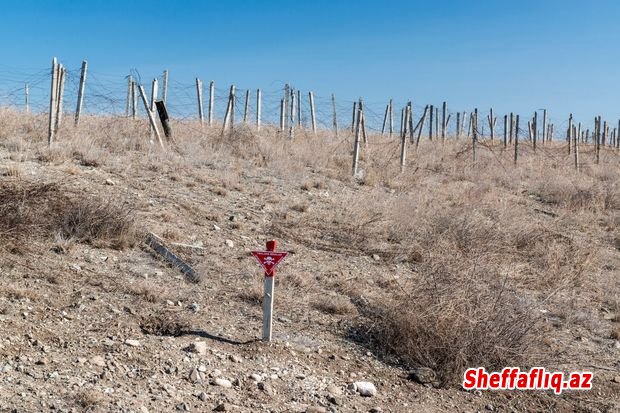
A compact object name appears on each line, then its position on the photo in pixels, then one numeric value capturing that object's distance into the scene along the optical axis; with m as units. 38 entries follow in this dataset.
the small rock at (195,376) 4.89
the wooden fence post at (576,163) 22.12
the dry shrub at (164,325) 5.66
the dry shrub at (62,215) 7.08
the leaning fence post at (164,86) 24.34
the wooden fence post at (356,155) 15.82
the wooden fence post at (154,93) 15.53
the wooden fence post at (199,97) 25.22
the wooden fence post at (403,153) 16.97
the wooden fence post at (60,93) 13.91
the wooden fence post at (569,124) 26.87
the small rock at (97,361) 4.82
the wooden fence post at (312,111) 26.22
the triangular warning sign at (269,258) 5.50
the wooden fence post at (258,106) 23.69
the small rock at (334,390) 5.11
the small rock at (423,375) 5.60
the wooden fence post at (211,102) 24.17
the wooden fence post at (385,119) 31.13
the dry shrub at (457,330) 5.78
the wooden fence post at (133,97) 20.34
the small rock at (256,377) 5.07
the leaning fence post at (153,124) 14.88
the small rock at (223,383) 4.90
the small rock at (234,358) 5.34
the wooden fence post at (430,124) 28.92
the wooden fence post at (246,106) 25.16
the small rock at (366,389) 5.21
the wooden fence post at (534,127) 25.85
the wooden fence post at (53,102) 12.73
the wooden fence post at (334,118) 28.25
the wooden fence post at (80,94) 15.78
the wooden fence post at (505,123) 27.19
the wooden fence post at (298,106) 26.61
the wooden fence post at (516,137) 21.04
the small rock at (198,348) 5.33
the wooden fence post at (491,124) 32.83
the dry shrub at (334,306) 6.89
